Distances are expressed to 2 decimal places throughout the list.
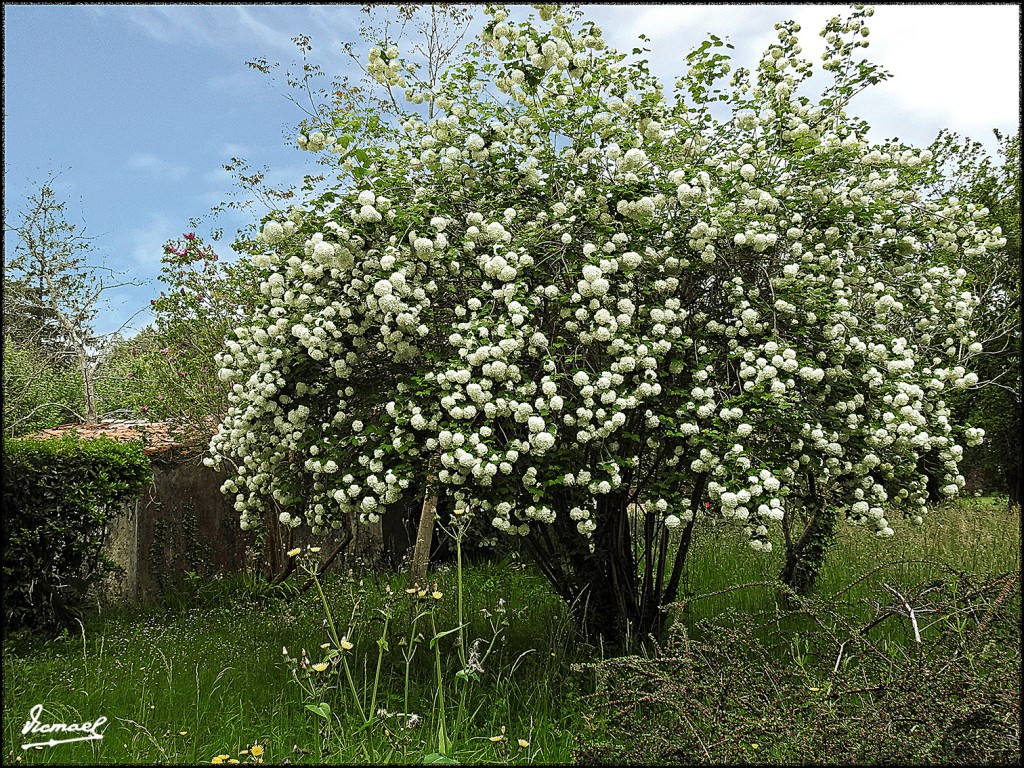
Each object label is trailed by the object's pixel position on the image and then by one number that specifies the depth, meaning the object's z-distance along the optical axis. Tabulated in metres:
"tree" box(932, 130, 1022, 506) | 8.93
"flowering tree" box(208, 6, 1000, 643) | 3.97
